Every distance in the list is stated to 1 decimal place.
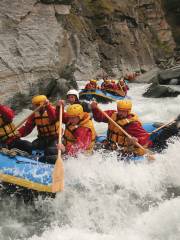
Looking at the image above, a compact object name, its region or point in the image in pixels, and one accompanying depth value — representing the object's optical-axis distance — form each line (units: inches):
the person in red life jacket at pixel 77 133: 230.7
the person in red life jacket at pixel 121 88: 619.8
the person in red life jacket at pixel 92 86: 590.1
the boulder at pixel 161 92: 633.6
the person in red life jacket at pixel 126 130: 251.4
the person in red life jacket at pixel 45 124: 250.5
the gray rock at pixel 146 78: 1031.3
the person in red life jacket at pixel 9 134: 243.1
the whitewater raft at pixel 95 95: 585.0
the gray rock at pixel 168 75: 738.8
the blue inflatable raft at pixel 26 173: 203.8
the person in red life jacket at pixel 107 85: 618.5
